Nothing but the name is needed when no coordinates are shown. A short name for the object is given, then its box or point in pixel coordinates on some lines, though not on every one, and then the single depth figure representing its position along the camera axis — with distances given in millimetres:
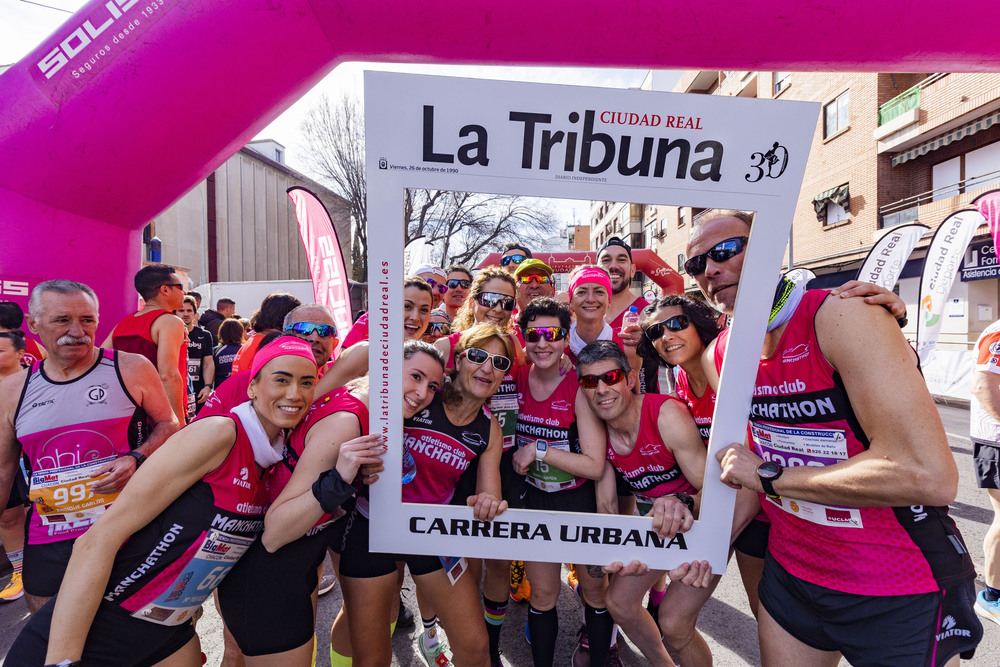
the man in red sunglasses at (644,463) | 2316
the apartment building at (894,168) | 13992
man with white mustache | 2254
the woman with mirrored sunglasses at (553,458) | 2520
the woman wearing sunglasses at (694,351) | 2438
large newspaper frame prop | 1598
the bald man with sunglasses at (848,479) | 1507
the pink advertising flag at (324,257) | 5488
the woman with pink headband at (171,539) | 1674
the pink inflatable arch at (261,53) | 2348
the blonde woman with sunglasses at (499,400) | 2844
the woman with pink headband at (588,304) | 3385
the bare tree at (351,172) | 16250
